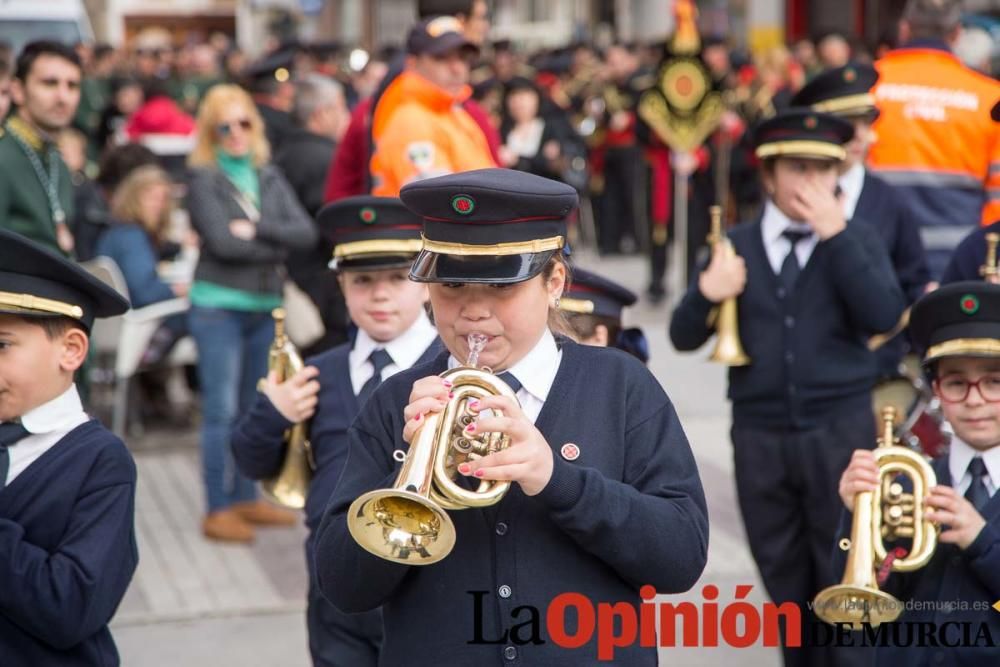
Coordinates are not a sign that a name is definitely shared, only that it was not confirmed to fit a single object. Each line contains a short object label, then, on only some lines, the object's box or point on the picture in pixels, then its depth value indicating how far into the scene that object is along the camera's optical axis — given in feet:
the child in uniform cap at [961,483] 12.12
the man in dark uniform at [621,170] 54.54
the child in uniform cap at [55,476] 10.77
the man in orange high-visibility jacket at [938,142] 20.21
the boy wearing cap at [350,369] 14.19
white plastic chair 29.09
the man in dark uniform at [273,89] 37.06
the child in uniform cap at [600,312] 15.05
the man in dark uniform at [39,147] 21.83
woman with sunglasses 25.11
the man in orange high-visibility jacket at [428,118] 20.04
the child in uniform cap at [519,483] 9.50
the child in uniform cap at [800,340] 16.56
